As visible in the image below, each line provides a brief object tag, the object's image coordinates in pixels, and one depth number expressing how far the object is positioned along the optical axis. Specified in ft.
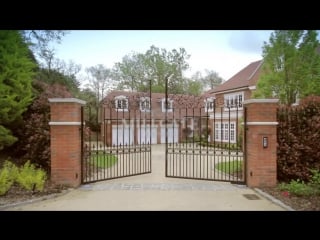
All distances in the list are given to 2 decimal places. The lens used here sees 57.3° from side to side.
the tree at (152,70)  106.22
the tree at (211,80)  142.92
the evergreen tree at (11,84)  27.68
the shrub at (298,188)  20.62
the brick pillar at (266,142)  23.54
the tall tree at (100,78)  102.78
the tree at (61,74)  59.06
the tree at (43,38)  44.68
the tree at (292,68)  46.03
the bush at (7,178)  19.86
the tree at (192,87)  115.24
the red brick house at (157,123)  76.64
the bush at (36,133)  26.66
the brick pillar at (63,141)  23.45
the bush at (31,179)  20.36
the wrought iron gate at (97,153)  26.78
